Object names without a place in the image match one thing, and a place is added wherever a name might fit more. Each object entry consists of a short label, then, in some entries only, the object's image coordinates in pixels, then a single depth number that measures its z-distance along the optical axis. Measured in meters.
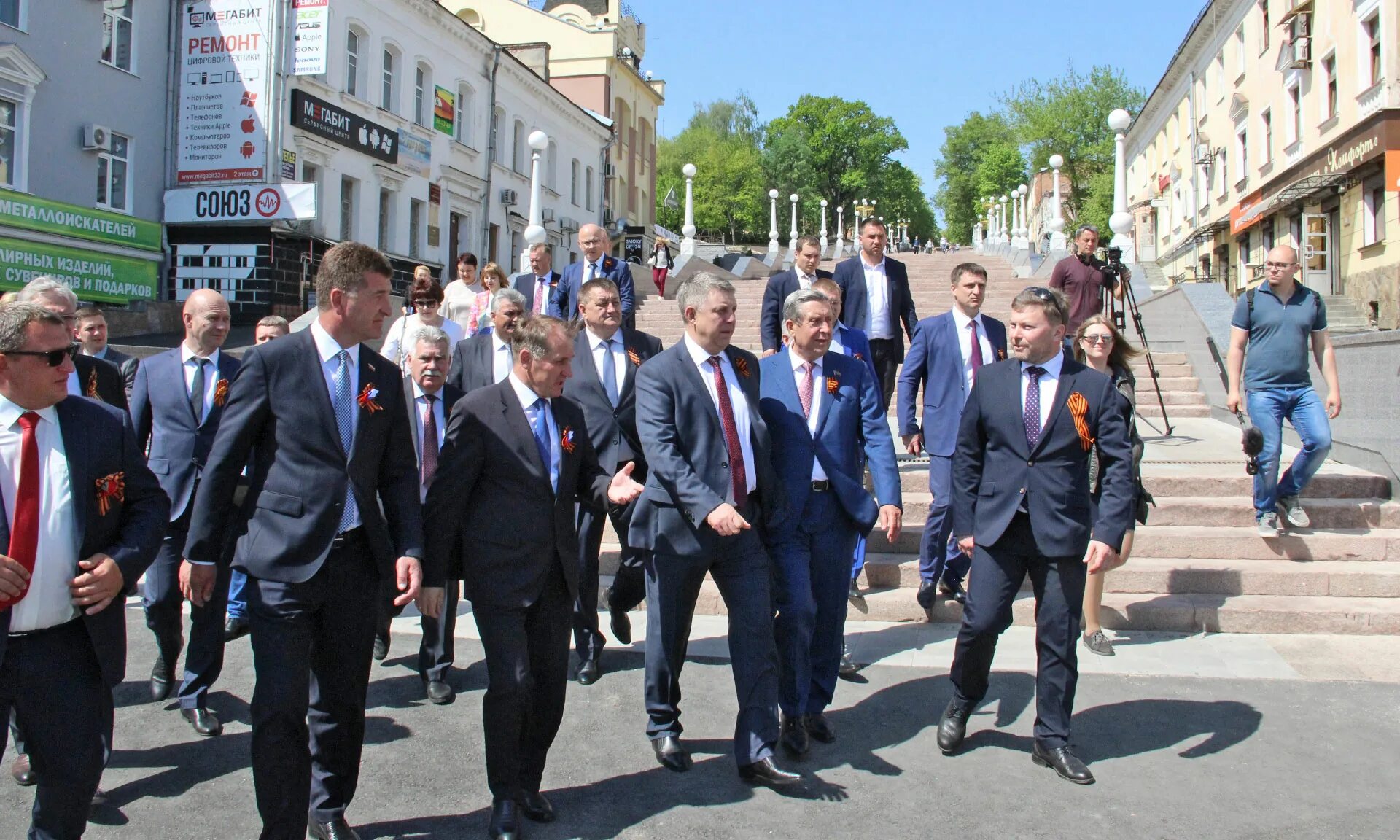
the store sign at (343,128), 25.08
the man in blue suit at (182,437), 4.97
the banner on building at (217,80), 23.80
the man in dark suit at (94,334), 6.14
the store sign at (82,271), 19.16
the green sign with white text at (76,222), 19.31
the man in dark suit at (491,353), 6.62
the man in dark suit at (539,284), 9.09
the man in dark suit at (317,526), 3.41
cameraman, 9.30
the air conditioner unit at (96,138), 21.38
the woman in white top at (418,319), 7.36
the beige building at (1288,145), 25.27
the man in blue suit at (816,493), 4.66
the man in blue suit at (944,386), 6.44
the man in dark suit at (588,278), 8.72
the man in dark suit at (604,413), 5.62
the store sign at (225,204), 23.52
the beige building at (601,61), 46.62
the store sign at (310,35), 23.53
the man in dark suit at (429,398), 5.83
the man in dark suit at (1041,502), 4.41
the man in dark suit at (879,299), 8.24
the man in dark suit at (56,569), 3.03
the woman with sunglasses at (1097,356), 6.08
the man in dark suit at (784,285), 8.06
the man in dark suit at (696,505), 4.23
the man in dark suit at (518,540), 3.85
